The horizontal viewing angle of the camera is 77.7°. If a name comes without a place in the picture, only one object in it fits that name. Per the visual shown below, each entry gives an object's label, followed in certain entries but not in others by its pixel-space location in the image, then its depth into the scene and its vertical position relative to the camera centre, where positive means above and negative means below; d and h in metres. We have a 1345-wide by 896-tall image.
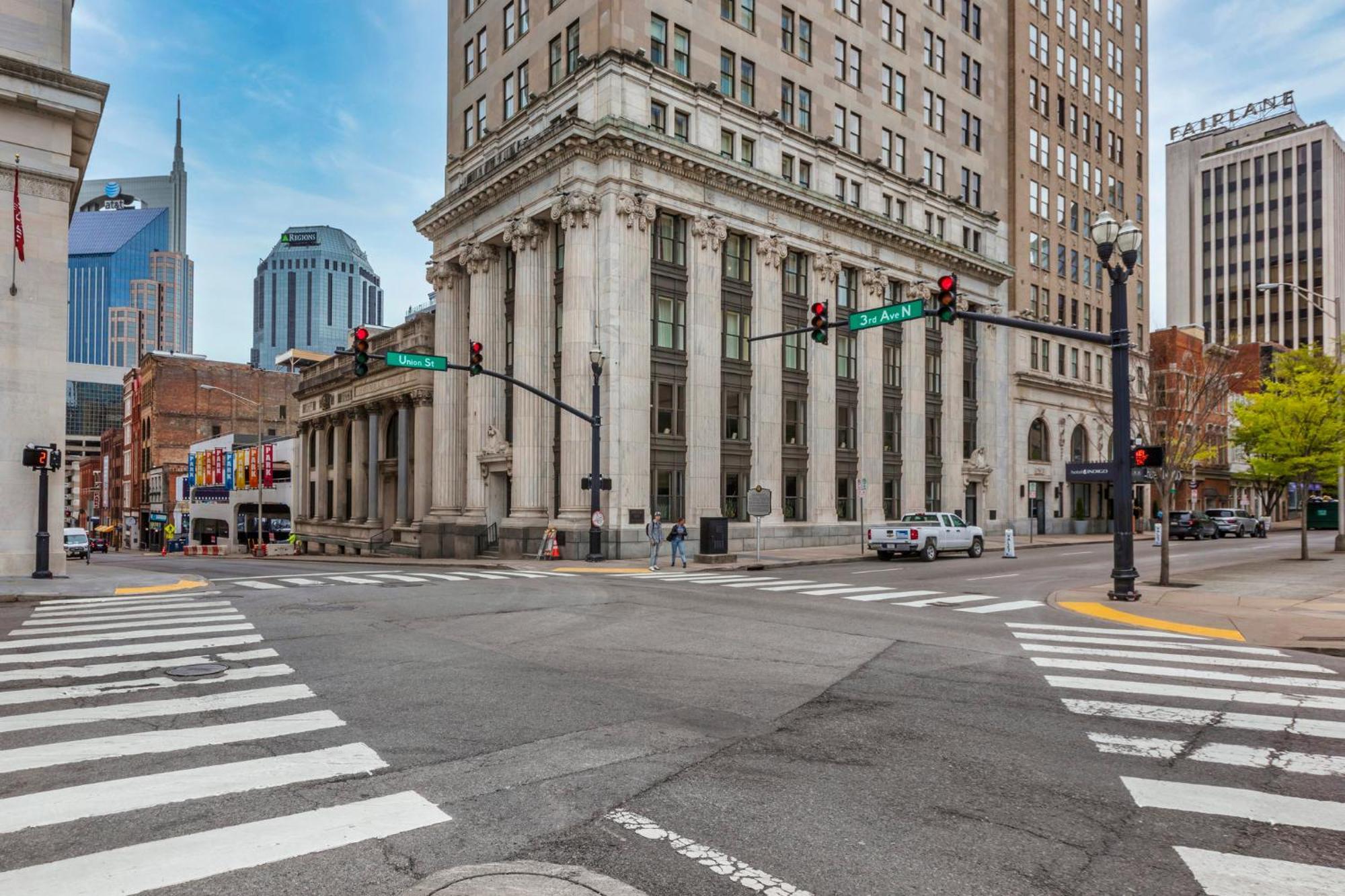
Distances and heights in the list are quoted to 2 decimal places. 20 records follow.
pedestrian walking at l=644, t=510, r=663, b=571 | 28.72 -2.21
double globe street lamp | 17.73 +1.66
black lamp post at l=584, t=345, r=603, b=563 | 30.53 -0.88
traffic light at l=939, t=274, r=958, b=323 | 18.45 +3.89
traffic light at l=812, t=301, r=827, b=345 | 22.92 +4.15
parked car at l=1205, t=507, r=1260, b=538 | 54.44 -3.37
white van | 46.71 -4.12
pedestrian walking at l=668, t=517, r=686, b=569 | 29.61 -2.38
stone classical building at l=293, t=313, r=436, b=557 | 47.44 +1.22
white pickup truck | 32.88 -2.59
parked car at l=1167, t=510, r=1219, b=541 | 50.09 -3.25
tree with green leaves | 30.95 +2.00
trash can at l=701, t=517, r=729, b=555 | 31.58 -2.44
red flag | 21.22 +6.11
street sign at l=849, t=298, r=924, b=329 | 20.73 +4.10
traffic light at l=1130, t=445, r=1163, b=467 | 17.44 +0.33
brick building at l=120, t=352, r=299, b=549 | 93.69 +6.69
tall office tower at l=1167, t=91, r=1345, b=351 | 106.69 +33.52
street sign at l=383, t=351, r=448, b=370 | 26.58 +3.61
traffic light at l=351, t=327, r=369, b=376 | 23.25 +3.36
